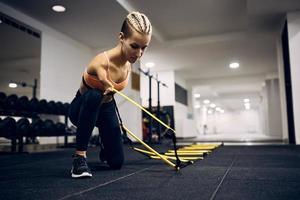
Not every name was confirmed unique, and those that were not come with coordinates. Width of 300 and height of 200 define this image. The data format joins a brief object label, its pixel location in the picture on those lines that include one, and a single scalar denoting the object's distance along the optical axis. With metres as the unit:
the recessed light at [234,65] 8.27
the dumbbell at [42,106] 4.25
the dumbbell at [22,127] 3.81
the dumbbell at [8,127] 3.61
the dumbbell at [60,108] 4.59
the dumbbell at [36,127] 3.98
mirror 4.20
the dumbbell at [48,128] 4.18
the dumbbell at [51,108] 4.41
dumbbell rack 3.80
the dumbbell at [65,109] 4.74
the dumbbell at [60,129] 4.41
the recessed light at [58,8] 4.31
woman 1.55
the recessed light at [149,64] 7.78
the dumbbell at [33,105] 4.09
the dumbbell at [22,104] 3.89
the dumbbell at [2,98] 3.63
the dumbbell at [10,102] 3.72
